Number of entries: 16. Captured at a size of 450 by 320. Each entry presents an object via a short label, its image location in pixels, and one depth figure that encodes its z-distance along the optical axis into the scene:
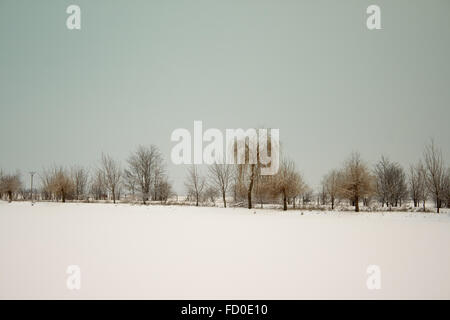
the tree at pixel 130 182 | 49.03
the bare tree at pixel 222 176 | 38.99
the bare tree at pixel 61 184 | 51.38
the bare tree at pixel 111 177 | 49.09
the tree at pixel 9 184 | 61.56
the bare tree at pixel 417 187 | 34.37
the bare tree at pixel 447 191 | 28.34
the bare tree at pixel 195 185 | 43.03
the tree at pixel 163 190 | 51.19
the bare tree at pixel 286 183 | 28.22
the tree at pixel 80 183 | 64.00
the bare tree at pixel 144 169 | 49.28
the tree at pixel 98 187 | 52.95
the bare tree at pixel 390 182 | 42.20
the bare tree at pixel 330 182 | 36.44
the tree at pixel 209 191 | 42.44
